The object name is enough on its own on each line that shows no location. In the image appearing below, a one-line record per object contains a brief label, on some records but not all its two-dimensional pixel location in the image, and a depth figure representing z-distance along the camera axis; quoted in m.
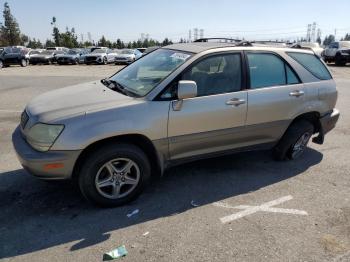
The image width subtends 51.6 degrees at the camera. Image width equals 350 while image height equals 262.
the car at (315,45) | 27.44
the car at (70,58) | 33.81
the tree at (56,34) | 72.36
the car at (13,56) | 28.79
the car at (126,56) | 32.08
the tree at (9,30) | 72.56
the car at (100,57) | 33.12
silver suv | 3.64
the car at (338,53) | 26.45
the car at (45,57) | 33.06
